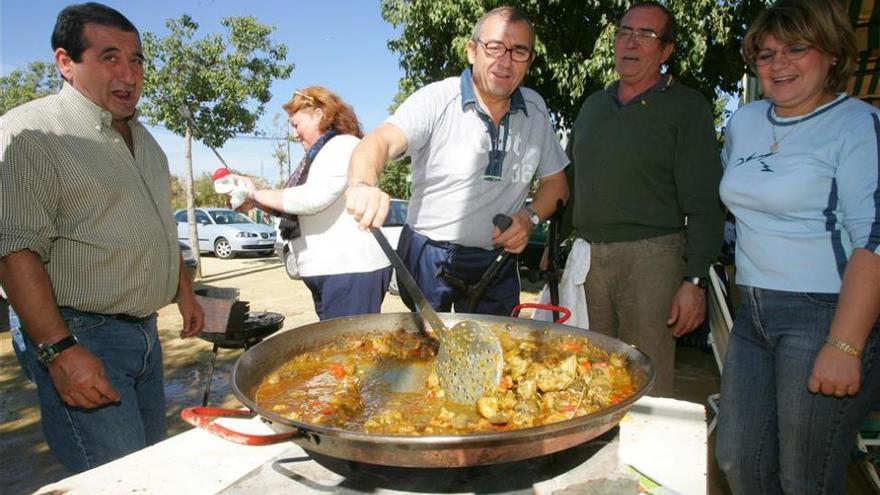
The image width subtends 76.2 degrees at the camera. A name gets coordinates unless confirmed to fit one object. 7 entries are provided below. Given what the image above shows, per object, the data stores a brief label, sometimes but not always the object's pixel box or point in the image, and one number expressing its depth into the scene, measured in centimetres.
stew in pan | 156
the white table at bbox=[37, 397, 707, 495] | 141
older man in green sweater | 270
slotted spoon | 170
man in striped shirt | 182
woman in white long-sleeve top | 318
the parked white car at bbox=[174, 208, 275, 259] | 1722
